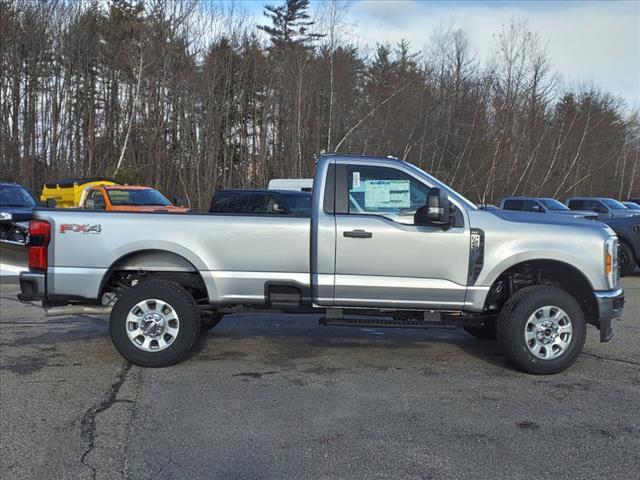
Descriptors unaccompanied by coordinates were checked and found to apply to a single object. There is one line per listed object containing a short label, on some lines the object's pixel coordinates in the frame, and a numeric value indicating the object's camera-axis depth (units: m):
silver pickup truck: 5.68
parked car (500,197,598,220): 20.34
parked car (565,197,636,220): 22.28
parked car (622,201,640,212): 25.26
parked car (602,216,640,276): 13.14
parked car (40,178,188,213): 15.35
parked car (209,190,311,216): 12.35
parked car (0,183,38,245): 12.05
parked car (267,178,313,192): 18.42
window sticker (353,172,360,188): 5.90
